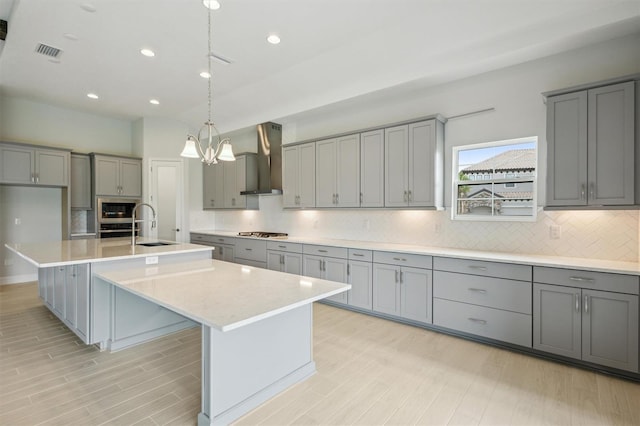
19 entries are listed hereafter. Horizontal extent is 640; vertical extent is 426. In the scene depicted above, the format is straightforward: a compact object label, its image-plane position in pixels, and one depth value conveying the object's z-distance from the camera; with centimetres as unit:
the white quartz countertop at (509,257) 251
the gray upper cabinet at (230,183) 609
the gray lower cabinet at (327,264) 420
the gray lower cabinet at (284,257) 470
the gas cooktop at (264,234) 541
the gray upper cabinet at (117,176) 582
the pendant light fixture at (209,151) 284
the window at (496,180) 332
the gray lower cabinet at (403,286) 345
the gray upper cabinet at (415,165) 365
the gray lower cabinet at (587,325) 240
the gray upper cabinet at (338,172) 436
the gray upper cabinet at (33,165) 492
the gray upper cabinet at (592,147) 252
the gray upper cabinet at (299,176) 489
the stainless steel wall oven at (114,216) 581
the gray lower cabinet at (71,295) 284
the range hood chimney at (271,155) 557
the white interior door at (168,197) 640
